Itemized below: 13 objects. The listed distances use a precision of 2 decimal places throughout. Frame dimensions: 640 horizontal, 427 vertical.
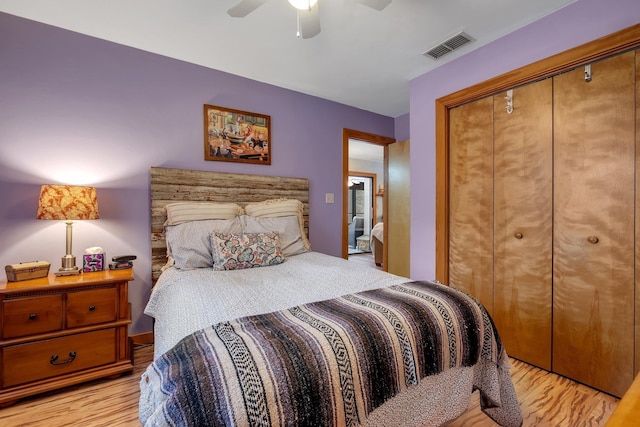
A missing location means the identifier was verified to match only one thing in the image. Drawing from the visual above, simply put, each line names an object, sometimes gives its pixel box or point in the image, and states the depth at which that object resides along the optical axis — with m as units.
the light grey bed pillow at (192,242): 2.02
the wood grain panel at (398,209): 3.69
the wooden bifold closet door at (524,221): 1.94
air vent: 2.18
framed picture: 2.64
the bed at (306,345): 0.75
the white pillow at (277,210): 2.60
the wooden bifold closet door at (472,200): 2.27
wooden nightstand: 1.59
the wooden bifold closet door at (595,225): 1.62
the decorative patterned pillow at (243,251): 1.98
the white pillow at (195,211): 2.21
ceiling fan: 1.50
